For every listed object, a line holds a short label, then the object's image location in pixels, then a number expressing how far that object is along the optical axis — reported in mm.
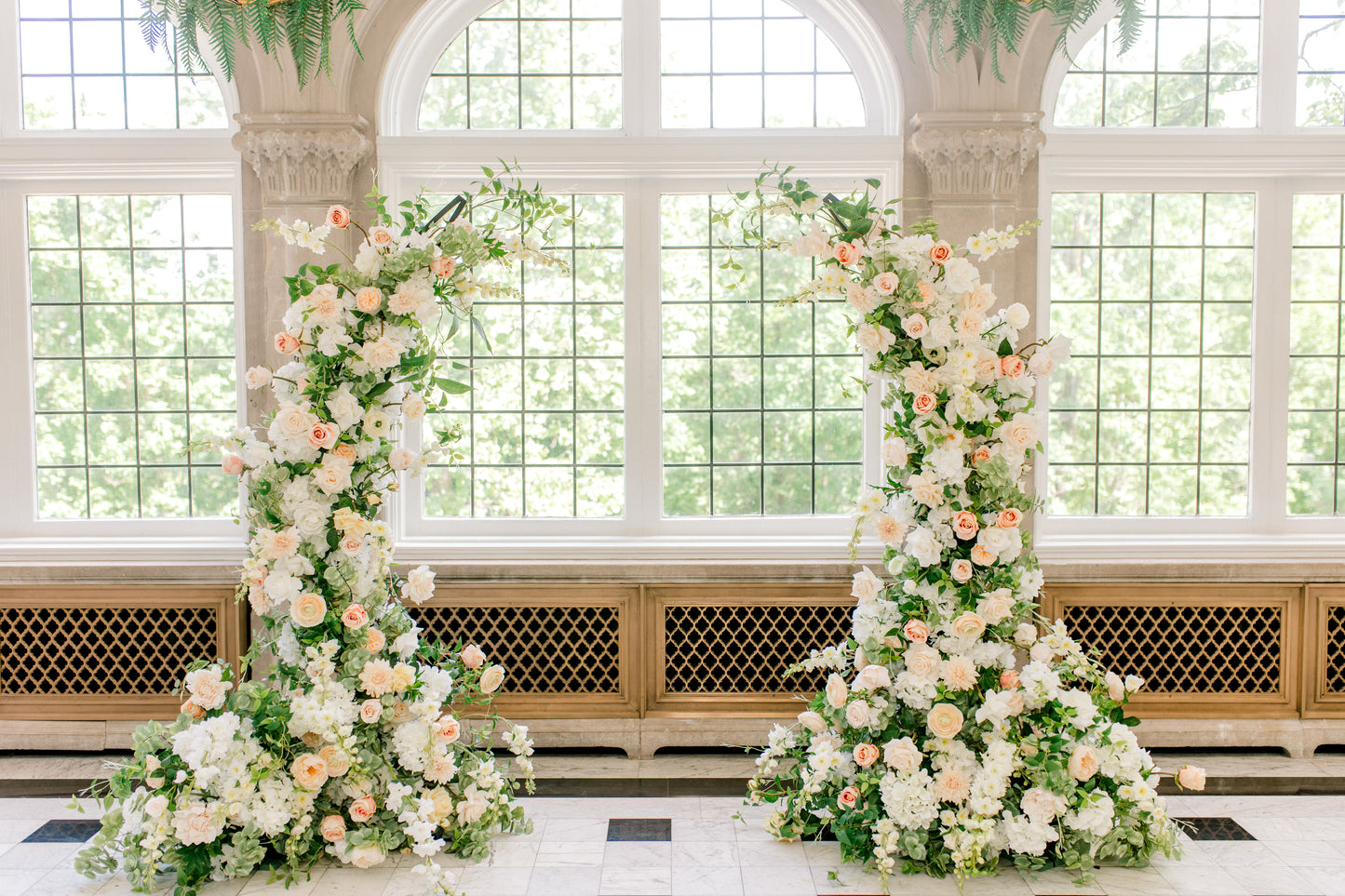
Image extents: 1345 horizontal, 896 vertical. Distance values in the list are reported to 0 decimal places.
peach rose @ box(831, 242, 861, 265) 3133
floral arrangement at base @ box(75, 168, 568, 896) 3043
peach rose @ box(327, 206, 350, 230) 3084
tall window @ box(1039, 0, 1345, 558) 4387
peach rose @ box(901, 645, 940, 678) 3105
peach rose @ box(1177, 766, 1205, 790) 3221
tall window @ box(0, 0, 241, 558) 4398
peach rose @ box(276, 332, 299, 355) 3049
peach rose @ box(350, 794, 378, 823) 3107
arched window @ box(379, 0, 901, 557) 4344
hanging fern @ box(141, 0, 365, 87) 3648
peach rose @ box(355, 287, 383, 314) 3070
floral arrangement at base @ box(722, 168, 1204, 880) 3088
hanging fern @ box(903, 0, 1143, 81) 3721
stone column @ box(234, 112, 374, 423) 4070
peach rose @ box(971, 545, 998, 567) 3094
